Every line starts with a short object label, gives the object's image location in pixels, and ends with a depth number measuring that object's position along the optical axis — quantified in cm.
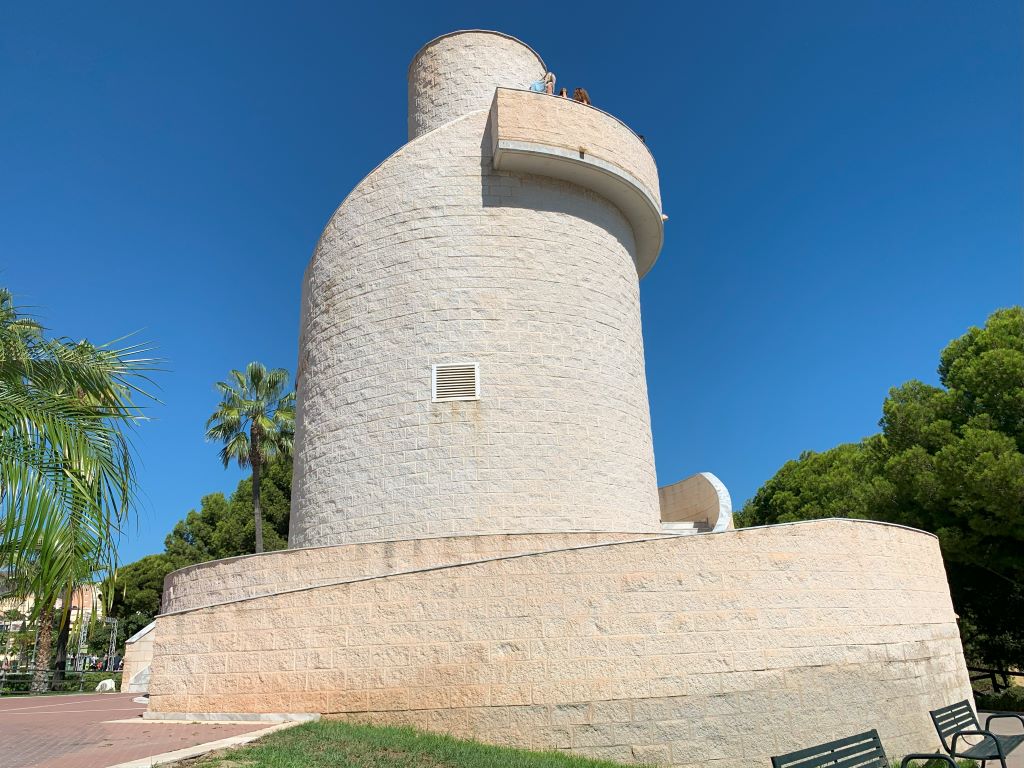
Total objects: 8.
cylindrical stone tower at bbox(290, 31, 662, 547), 1185
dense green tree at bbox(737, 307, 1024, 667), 1623
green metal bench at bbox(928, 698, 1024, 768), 718
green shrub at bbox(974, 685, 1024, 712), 1650
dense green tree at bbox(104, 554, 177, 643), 3675
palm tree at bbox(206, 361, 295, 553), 2492
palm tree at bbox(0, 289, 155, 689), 523
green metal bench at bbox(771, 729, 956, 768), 551
